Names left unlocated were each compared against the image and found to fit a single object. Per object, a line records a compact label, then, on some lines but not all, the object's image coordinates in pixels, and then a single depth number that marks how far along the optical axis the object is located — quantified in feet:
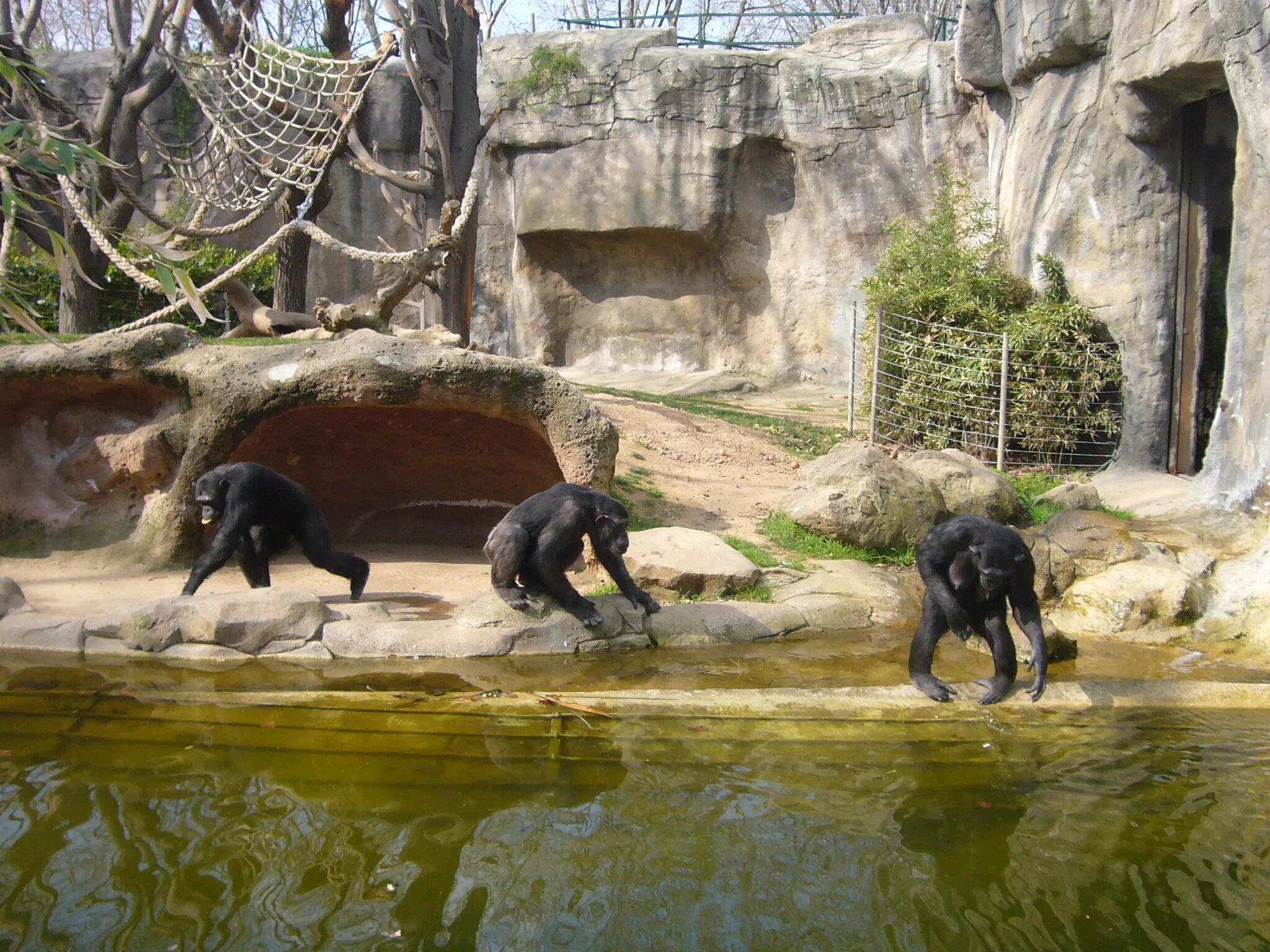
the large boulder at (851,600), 22.84
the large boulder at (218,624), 19.27
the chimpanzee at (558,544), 20.57
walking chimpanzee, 22.00
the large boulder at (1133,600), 22.97
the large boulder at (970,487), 29.76
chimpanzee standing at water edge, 16.98
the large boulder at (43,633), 19.22
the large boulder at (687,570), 23.67
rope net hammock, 34.78
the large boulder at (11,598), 20.04
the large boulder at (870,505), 27.61
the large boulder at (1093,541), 24.40
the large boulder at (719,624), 21.22
